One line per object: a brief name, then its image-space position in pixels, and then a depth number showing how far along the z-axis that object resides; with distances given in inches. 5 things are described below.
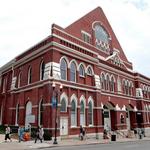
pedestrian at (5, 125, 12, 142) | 614.6
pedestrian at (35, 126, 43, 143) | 605.3
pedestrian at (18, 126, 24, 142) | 625.4
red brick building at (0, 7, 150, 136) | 720.8
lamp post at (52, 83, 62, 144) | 619.2
